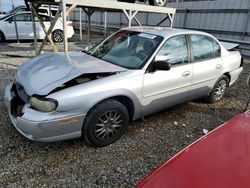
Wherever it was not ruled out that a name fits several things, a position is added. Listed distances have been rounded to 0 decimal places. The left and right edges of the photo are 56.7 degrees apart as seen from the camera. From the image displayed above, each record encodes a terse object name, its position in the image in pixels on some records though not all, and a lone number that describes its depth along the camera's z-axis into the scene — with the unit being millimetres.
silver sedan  2631
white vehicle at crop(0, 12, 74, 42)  10742
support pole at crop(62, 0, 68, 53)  5223
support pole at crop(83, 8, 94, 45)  9215
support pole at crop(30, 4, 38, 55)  7151
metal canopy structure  5354
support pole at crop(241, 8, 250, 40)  9207
